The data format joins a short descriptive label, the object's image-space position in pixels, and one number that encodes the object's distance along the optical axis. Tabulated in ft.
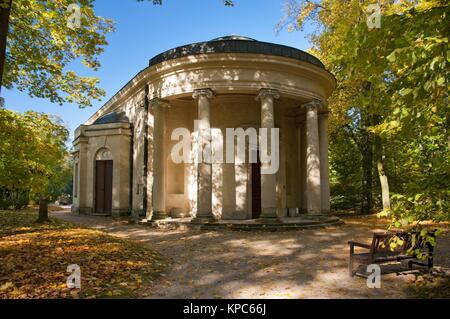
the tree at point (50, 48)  33.86
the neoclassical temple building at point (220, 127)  44.42
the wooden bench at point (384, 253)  19.45
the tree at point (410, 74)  12.09
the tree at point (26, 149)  31.27
